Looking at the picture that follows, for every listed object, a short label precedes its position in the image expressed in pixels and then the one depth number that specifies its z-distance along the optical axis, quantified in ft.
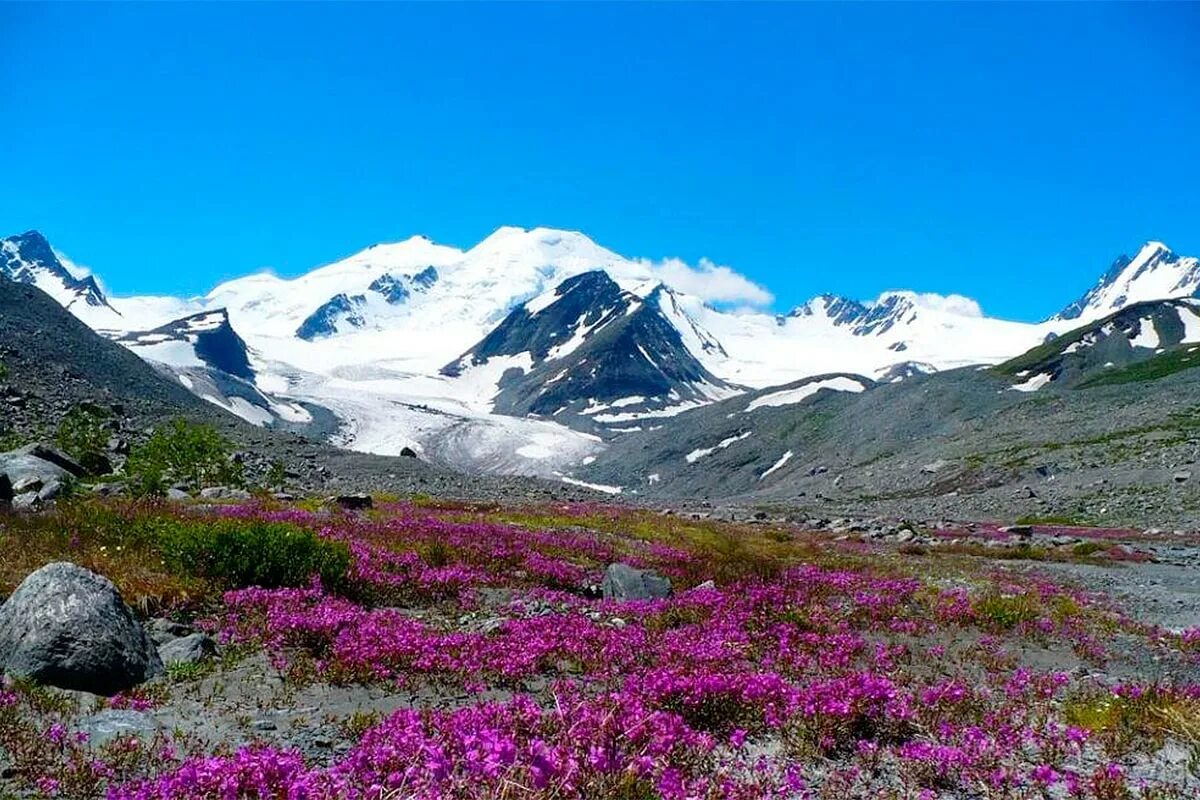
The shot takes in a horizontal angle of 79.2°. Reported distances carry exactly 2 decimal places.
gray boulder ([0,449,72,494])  68.54
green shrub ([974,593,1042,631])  48.34
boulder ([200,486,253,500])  85.24
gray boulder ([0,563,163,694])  24.13
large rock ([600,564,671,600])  47.25
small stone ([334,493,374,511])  83.87
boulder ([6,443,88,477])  82.79
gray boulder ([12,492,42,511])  52.81
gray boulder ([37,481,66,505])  60.64
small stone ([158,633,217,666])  27.78
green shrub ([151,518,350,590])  38.11
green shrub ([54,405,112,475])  103.71
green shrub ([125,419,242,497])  95.68
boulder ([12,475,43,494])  65.98
